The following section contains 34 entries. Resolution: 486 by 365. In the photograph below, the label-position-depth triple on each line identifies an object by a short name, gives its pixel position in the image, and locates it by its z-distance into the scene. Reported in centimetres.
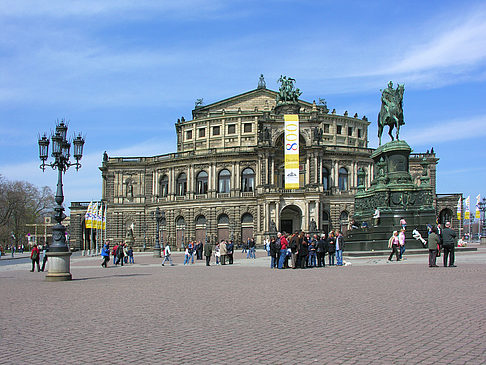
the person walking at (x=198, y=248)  4419
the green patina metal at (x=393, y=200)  2784
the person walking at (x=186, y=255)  3678
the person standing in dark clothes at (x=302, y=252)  2497
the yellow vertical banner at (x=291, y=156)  6612
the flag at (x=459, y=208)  8106
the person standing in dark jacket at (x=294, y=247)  2516
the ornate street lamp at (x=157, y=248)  5086
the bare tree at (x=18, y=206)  8775
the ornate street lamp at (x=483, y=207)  6692
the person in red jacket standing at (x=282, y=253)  2578
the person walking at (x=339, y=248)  2572
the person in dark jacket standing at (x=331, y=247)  2638
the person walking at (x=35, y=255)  2912
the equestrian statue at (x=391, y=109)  3020
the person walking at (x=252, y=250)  4278
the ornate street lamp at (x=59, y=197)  2034
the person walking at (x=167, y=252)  3548
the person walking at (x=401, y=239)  2433
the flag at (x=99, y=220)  6531
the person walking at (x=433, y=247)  1994
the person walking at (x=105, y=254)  3231
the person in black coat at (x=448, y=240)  1972
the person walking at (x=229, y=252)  3369
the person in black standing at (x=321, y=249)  2620
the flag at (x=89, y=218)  6431
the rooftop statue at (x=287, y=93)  7425
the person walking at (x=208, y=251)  3291
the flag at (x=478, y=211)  7412
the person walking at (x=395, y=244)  2408
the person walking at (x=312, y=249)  2623
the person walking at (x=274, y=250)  2602
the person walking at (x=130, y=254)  3921
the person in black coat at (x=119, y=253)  3570
